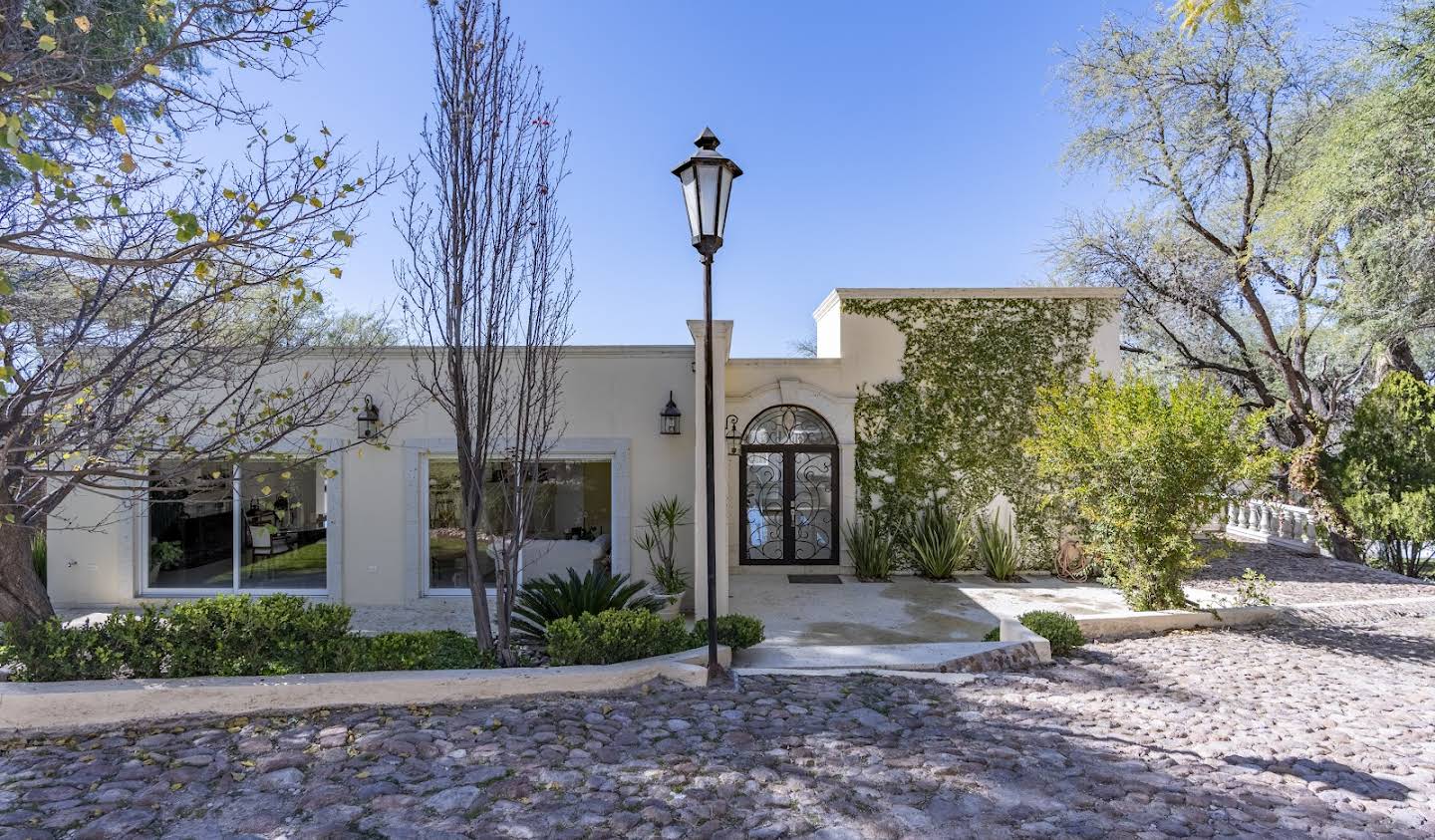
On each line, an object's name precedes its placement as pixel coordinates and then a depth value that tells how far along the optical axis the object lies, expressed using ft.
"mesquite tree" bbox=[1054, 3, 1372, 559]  42.16
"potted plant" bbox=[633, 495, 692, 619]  26.96
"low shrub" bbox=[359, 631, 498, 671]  16.16
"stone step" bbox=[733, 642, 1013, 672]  18.95
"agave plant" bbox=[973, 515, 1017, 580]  33.53
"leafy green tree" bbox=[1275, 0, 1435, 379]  29.58
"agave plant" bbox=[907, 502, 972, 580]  33.24
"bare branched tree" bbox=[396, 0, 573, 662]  17.37
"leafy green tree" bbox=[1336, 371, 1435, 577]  35.40
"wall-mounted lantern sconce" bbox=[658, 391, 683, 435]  27.66
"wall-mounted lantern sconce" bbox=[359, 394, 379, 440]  27.09
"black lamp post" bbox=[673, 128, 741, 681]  16.67
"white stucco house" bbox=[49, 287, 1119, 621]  28.12
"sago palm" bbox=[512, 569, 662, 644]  19.45
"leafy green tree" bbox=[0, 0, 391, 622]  12.12
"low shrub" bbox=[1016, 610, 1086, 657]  20.74
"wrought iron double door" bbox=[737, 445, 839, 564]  35.99
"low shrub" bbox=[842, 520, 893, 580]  33.42
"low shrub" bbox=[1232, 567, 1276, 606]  23.68
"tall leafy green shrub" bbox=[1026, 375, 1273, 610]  22.70
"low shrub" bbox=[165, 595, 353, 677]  15.49
